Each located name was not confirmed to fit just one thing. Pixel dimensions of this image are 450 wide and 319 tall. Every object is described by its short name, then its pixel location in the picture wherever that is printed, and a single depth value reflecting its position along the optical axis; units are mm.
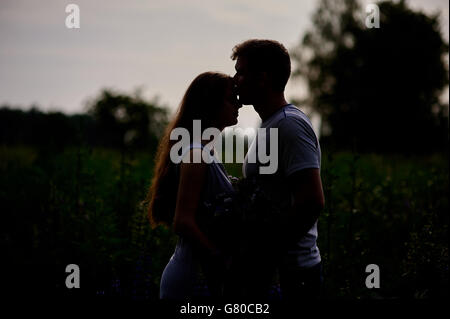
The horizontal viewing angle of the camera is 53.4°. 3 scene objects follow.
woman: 2664
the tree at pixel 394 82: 25266
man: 2551
